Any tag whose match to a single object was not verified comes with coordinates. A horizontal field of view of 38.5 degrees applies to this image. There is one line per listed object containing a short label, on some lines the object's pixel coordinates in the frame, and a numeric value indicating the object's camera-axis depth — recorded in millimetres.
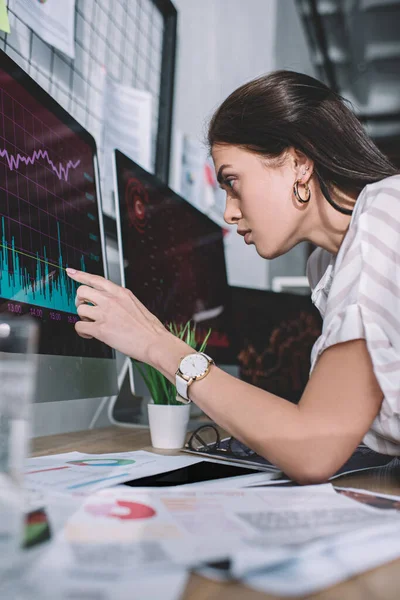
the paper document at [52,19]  1032
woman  635
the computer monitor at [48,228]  703
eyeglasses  788
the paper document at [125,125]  1391
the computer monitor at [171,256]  1019
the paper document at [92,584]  302
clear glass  409
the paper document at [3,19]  921
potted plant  877
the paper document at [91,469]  550
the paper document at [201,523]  362
